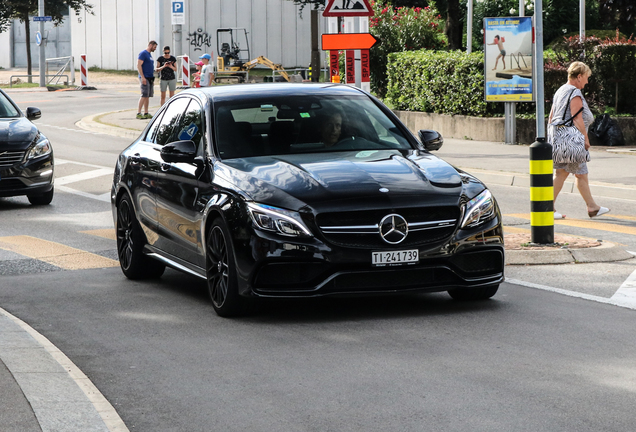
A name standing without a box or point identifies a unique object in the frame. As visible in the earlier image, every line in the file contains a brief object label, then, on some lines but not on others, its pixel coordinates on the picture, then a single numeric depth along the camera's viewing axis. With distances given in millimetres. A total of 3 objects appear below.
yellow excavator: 51625
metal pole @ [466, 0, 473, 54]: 33375
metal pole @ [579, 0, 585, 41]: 33706
